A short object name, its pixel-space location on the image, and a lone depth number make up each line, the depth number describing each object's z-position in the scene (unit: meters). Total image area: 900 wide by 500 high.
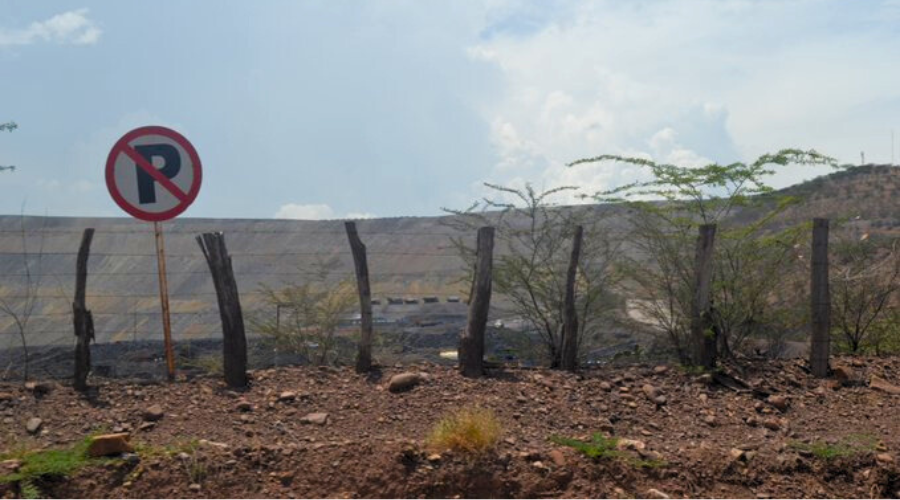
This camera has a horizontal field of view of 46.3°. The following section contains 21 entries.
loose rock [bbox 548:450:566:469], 6.89
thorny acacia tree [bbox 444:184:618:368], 10.34
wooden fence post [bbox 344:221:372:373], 9.15
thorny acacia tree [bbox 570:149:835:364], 10.55
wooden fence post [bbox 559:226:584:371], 9.52
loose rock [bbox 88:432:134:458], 6.86
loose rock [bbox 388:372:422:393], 8.47
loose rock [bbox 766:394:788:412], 8.77
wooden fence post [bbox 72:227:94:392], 8.53
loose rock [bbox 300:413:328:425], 7.76
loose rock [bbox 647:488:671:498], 6.71
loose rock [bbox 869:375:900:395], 9.57
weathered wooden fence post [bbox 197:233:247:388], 8.73
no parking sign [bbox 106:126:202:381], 8.77
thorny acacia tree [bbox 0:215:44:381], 9.96
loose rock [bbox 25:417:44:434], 7.60
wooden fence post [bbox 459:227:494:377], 9.03
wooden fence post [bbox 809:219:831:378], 9.97
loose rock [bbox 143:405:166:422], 7.78
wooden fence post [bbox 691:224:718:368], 9.55
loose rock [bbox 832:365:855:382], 9.86
